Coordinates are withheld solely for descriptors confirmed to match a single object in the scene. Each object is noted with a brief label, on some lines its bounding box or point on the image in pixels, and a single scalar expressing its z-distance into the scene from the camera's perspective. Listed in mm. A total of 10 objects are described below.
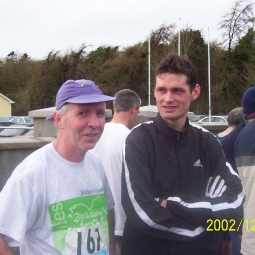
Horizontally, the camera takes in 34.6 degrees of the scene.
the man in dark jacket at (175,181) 2414
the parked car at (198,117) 33591
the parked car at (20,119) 34188
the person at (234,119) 5086
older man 2066
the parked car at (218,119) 29434
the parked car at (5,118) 36138
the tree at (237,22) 31203
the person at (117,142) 3598
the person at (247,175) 3025
